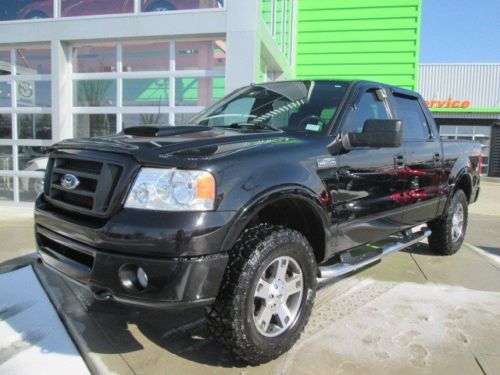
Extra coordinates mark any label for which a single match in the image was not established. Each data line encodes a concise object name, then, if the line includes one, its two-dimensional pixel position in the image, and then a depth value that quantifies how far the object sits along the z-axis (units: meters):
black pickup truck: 2.56
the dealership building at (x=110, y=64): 7.78
